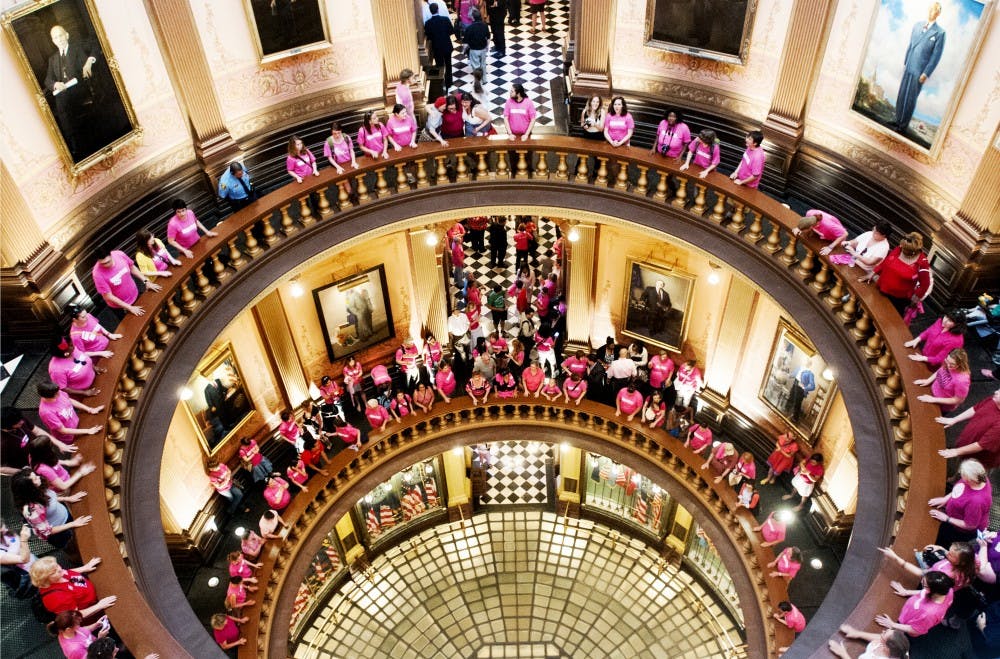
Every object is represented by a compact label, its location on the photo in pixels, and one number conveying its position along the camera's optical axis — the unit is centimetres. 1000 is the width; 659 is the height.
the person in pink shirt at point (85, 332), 835
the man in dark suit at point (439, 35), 1427
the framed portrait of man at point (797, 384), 1187
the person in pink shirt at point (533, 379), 1376
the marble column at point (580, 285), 1357
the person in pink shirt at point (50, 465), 716
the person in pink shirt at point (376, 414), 1363
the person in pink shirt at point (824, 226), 935
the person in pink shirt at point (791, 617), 1091
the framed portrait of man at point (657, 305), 1345
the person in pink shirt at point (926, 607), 617
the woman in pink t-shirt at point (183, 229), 979
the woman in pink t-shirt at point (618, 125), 1105
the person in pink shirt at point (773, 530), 1159
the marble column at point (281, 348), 1264
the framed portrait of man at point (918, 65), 888
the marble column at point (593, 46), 1230
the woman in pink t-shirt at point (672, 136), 1082
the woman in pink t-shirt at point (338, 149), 1107
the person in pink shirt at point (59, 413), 757
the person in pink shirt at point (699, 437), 1324
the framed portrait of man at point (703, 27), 1146
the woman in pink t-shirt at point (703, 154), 1046
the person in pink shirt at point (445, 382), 1405
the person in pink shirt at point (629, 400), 1350
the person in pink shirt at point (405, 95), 1166
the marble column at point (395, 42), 1236
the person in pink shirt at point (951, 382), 738
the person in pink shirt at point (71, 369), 805
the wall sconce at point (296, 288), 1257
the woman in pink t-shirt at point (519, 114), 1124
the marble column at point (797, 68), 1055
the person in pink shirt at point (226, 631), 1063
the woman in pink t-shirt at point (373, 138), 1117
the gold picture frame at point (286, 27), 1152
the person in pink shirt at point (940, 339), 772
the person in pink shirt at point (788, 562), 1134
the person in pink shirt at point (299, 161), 1072
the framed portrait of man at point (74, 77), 888
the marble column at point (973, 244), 888
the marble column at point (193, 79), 1044
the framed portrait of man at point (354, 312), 1355
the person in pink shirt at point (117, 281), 890
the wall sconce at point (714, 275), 1256
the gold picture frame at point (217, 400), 1178
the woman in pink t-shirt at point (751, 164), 1000
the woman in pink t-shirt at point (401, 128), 1121
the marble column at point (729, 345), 1254
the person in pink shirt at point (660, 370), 1375
